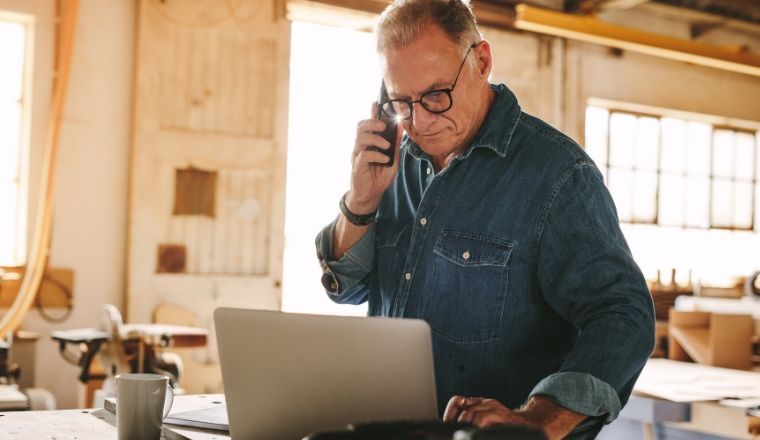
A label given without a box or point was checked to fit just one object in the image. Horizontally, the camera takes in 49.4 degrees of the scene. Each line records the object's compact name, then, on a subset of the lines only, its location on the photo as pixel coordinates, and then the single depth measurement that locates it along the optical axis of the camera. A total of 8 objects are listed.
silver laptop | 1.32
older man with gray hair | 1.48
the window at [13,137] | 5.21
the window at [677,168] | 7.52
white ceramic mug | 1.47
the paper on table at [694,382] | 2.72
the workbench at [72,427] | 1.60
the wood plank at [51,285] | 5.05
